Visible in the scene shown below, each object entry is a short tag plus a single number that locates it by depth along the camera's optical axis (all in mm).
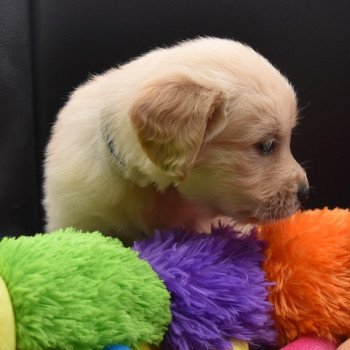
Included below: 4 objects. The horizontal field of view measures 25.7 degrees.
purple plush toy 434
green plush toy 363
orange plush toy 470
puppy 466
